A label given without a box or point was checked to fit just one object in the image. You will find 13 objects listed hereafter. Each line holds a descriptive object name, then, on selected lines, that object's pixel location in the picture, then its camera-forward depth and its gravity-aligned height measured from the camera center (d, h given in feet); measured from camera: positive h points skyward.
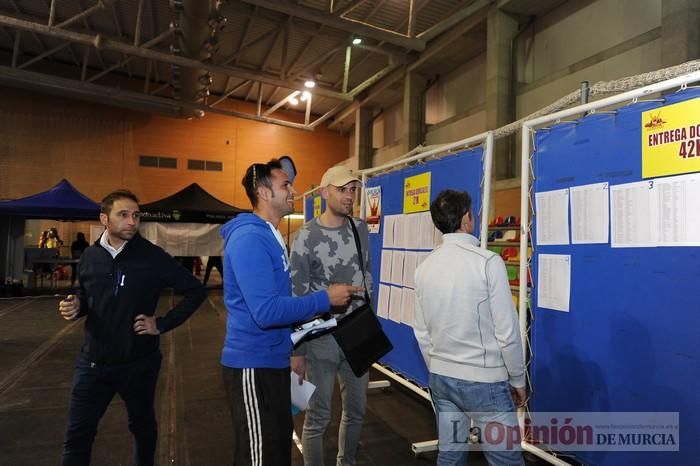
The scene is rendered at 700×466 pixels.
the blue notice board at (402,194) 8.89 +1.35
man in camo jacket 6.95 -0.65
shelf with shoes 19.53 +0.56
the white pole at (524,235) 7.72 +0.30
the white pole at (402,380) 10.73 -3.73
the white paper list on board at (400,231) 11.25 +0.45
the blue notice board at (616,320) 5.60 -0.98
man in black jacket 6.16 -1.32
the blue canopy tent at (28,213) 29.50 +1.73
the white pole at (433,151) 8.88 +2.32
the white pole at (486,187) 8.46 +1.27
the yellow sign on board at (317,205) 19.29 +1.85
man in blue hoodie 4.55 -1.03
